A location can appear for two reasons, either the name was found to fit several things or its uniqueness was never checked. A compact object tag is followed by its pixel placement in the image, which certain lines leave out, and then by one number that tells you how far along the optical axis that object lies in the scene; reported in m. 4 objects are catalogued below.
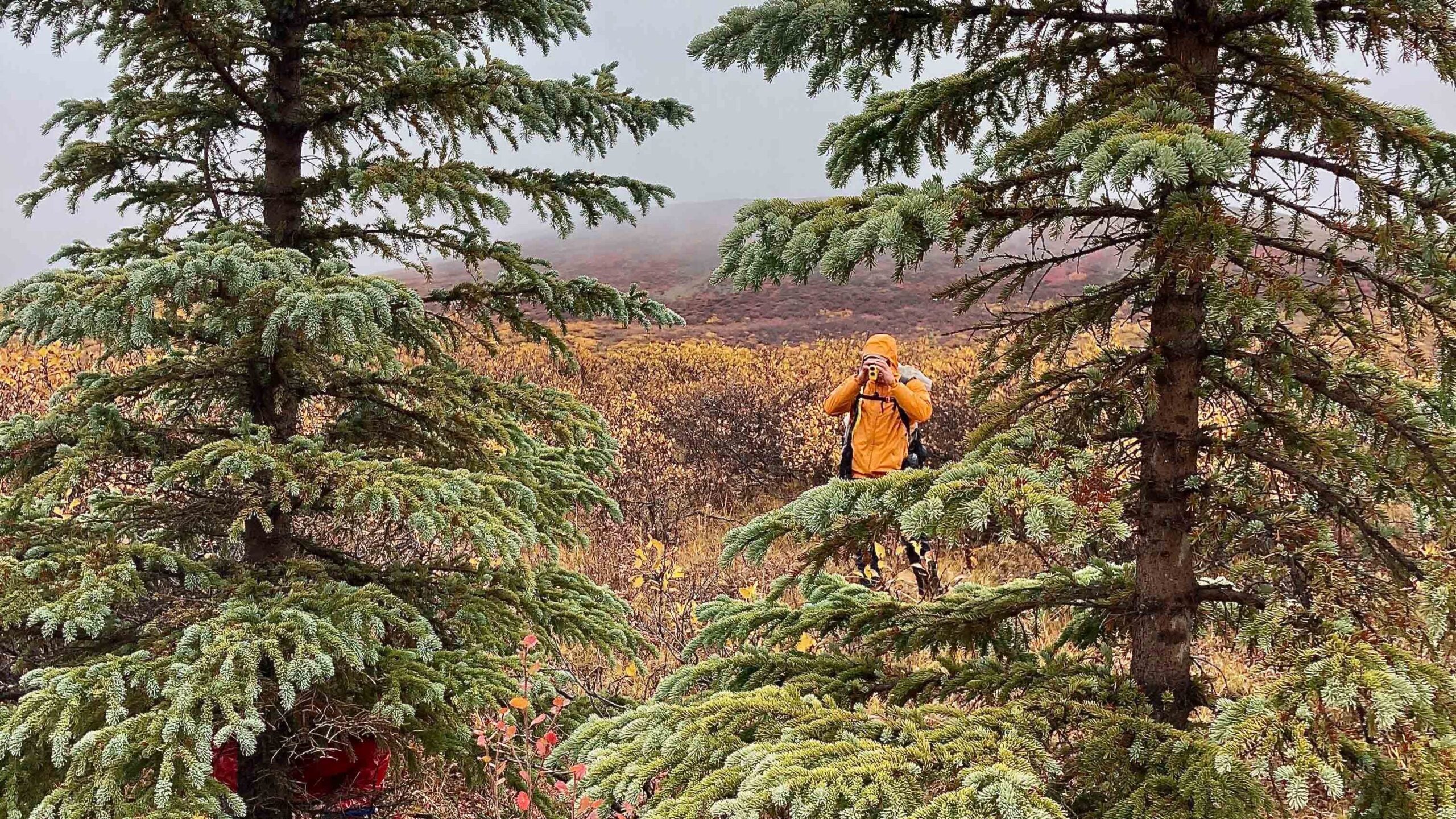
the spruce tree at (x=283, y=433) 2.79
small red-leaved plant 3.09
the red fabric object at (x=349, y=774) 4.08
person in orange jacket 6.05
